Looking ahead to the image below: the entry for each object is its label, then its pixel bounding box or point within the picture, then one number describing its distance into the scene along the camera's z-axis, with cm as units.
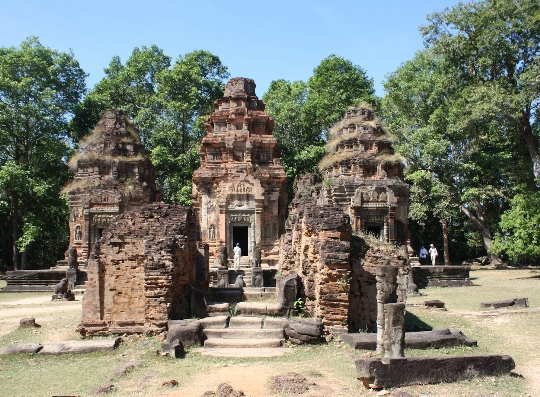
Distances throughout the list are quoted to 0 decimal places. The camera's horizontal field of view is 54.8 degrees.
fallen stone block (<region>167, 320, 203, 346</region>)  1019
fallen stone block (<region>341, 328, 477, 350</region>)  967
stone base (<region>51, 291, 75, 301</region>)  1934
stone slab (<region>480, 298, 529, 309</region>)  1544
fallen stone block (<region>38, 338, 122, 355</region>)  995
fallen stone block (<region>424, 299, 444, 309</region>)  1552
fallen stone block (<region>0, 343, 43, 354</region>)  996
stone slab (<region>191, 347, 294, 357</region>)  970
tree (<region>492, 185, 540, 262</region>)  2395
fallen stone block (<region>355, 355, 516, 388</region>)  746
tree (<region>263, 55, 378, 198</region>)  3725
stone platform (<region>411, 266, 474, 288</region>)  2253
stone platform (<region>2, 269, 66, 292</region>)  2320
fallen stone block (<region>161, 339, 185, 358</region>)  955
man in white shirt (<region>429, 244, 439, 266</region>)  2914
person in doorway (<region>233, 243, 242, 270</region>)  2333
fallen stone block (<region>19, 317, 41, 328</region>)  1295
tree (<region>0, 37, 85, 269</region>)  3072
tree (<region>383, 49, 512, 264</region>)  3109
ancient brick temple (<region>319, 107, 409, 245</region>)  2444
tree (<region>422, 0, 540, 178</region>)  2698
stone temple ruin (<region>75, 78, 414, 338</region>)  1112
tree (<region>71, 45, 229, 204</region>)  3681
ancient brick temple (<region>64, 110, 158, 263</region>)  2548
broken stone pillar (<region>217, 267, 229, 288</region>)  1964
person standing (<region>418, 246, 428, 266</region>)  2998
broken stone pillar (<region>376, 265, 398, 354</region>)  875
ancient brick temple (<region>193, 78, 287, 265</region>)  2627
